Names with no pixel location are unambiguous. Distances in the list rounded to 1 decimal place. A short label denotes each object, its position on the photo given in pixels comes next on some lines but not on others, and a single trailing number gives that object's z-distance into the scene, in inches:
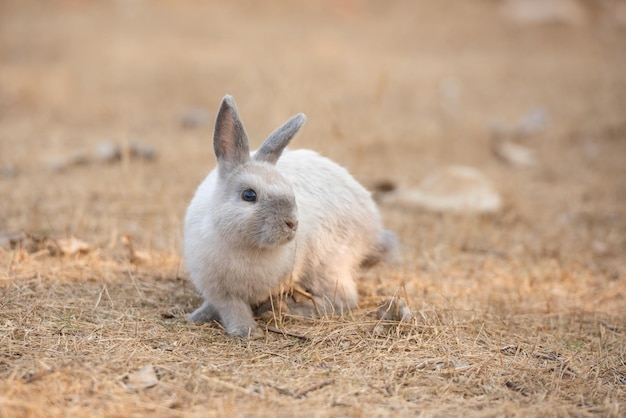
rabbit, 270.4
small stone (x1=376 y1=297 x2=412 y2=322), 294.8
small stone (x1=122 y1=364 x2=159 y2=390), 221.3
